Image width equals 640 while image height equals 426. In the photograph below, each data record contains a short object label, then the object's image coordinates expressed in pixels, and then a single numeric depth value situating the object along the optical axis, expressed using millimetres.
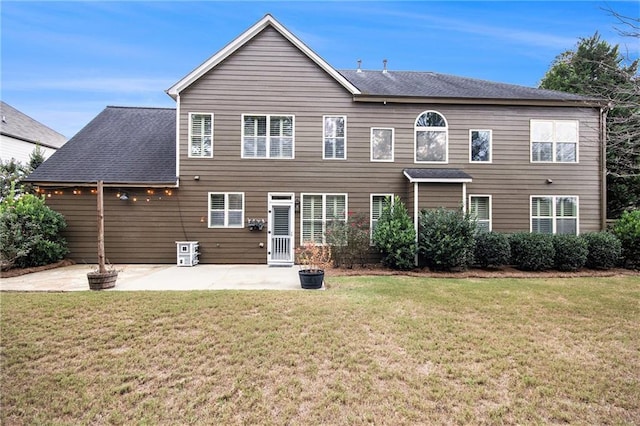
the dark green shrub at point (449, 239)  9523
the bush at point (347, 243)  10203
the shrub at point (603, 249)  10023
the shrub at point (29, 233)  8875
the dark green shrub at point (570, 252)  9758
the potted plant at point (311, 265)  7145
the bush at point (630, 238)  10273
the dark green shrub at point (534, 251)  9711
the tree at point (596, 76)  15250
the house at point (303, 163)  10969
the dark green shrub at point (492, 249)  9930
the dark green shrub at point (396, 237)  9797
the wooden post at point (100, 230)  7113
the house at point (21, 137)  18405
